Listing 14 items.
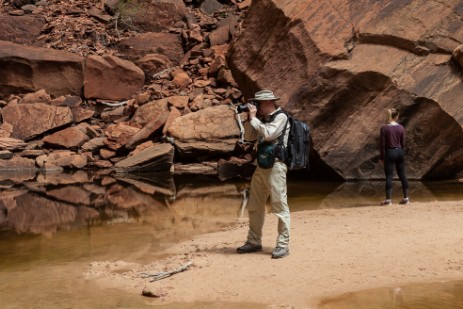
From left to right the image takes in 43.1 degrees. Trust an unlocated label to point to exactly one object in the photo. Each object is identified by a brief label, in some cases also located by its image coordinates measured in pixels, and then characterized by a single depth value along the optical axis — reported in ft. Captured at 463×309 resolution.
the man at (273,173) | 19.39
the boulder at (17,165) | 60.23
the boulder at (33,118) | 66.13
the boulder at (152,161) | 57.52
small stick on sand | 18.16
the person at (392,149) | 31.27
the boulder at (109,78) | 76.48
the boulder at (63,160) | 61.16
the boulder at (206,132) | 57.93
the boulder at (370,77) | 44.93
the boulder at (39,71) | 75.51
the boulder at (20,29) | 88.63
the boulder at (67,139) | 64.49
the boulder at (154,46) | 85.35
